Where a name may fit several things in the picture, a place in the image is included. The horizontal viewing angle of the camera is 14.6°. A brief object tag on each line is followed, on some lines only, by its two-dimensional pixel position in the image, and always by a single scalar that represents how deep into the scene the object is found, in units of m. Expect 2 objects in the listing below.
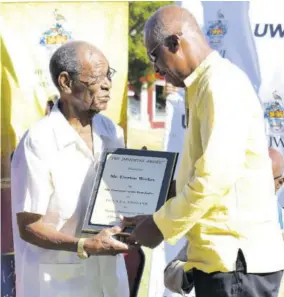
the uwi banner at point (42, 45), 7.55
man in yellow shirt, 3.81
